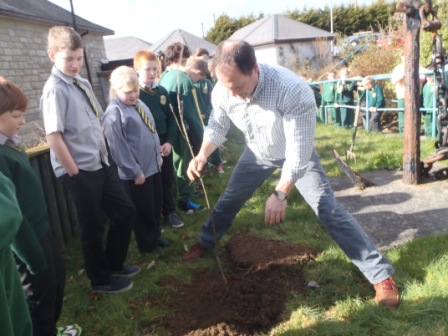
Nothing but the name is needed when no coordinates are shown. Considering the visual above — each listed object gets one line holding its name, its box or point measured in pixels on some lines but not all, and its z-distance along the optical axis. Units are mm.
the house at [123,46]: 30058
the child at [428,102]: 7562
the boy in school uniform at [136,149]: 3436
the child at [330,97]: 11409
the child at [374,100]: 9051
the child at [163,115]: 4054
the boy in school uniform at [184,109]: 4941
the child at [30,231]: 2088
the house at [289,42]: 34375
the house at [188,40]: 23720
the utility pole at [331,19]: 44406
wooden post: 4730
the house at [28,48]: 13055
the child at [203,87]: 5780
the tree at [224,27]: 50375
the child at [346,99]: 10625
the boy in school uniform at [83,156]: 2750
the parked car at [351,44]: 23755
